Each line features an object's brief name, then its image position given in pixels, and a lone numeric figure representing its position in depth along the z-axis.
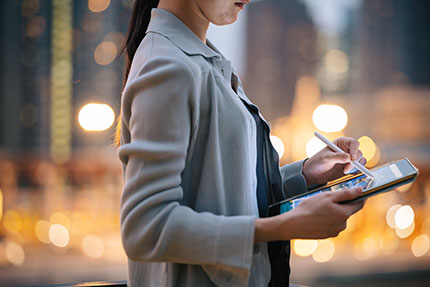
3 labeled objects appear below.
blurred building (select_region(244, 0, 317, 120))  34.47
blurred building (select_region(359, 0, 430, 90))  33.31
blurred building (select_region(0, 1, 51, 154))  24.98
